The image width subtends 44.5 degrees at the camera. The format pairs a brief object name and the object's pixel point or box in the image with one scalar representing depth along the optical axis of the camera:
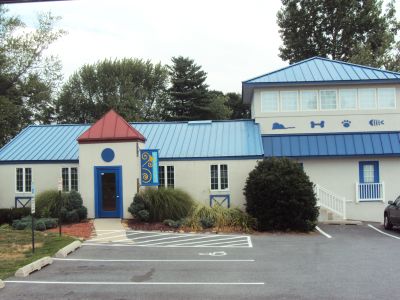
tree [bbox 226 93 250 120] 61.34
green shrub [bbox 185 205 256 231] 20.07
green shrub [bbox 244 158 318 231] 19.64
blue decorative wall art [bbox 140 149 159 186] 22.39
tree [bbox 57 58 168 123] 52.06
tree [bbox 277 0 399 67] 42.72
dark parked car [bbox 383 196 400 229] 19.56
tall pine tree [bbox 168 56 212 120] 50.94
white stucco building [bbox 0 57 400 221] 22.17
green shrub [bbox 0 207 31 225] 21.59
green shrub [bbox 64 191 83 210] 21.16
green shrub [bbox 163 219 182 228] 19.88
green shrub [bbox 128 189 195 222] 20.73
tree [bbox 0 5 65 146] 35.12
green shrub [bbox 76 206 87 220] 21.30
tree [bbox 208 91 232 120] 50.91
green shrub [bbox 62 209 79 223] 20.66
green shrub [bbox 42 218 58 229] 19.28
